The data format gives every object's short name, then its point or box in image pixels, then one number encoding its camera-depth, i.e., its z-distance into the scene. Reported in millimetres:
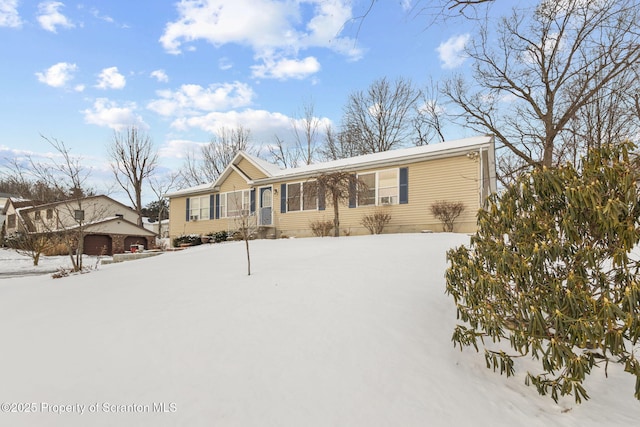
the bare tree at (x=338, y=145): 28984
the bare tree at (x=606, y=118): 10961
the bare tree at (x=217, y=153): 33656
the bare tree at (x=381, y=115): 27266
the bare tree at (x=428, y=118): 23906
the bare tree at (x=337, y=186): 13750
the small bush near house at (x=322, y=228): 14867
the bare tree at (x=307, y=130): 31016
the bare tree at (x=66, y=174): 9109
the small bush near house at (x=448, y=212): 12067
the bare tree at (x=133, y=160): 28609
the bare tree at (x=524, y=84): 13672
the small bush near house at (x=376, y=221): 13703
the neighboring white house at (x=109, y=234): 22598
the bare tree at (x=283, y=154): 32781
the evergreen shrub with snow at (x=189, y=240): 18344
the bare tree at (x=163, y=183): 35172
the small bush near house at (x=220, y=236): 17297
